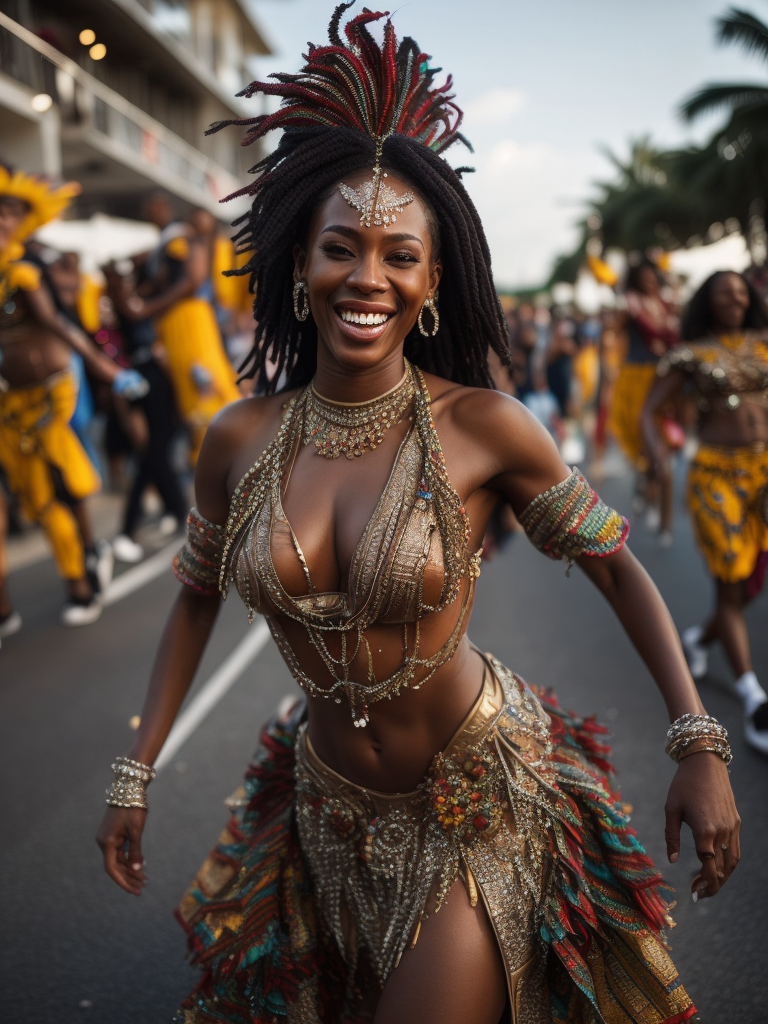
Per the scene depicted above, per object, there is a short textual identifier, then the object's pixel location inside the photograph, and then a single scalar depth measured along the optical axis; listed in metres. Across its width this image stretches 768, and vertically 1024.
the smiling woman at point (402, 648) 2.04
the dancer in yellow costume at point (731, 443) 4.75
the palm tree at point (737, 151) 23.73
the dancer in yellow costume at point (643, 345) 8.70
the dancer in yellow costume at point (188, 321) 8.26
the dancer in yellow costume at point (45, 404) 6.09
